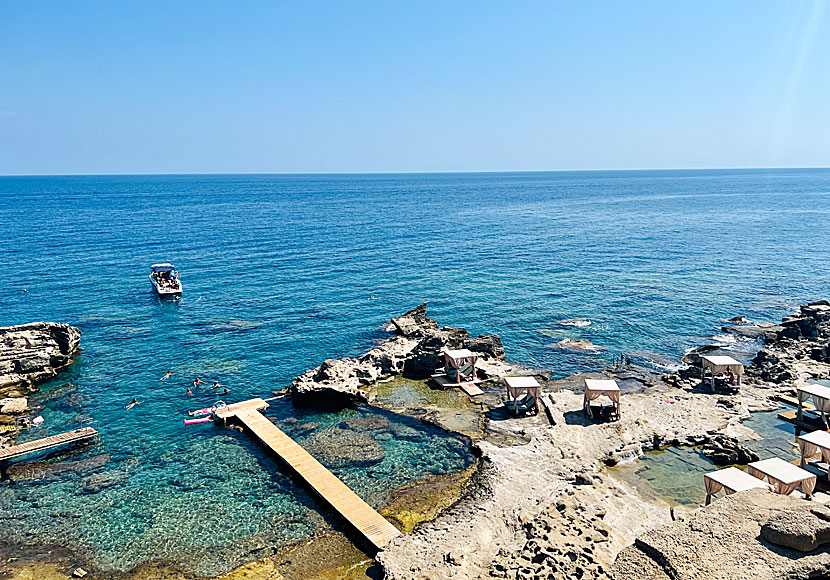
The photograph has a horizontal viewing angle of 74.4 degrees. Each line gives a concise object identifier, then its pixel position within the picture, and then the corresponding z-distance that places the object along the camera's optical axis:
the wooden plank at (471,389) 42.50
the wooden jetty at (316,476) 26.11
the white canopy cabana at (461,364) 44.10
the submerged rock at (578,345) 52.19
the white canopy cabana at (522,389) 37.97
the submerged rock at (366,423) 37.22
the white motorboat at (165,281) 70.62
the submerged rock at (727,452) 31.31
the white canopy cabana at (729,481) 25.19
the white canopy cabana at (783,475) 25.81
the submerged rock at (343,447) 33.09
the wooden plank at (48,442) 33.44
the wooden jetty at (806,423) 34.19
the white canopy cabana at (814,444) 28.53
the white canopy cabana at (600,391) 36.75
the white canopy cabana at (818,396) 33.94
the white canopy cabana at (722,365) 40.81
